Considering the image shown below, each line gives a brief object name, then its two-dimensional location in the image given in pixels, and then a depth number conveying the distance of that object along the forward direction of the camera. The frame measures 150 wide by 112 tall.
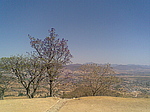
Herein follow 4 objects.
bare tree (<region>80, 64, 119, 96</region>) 16.41
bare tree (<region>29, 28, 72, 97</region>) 15.39
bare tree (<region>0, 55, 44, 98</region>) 13.87
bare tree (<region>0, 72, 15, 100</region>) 15.01
